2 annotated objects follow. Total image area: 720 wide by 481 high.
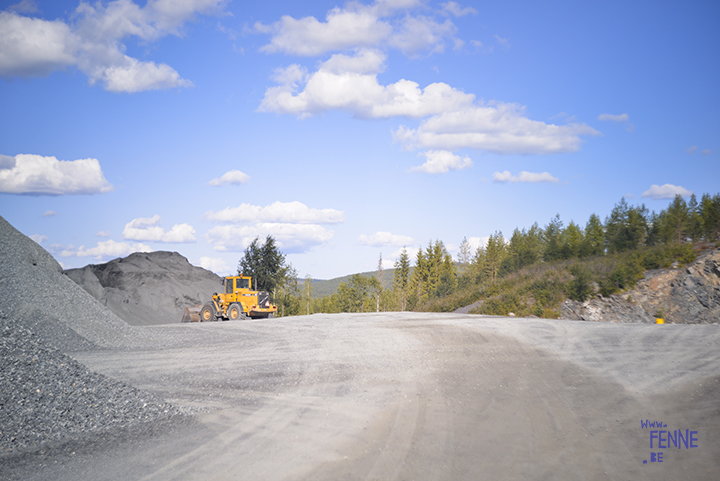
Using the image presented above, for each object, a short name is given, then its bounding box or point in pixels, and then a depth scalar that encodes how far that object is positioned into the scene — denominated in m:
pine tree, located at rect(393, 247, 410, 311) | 87.88
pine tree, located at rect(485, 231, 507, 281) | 80.19
